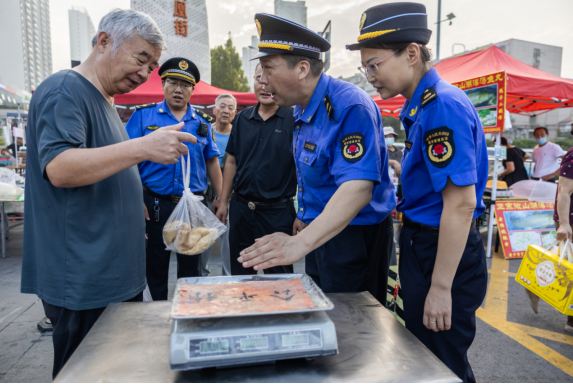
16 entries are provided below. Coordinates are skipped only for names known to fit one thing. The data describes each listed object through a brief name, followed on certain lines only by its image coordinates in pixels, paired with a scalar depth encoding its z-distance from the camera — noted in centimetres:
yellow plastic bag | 248
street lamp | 1249
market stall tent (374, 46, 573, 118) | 537
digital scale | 78
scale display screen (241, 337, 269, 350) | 81
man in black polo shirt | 268
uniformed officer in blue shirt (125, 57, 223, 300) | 263
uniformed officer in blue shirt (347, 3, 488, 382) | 114
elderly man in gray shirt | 114
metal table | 84
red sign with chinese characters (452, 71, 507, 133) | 439
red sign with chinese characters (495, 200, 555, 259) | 491
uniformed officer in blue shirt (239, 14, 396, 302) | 131
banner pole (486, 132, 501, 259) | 461
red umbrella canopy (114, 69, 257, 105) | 555
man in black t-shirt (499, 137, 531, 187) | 687
